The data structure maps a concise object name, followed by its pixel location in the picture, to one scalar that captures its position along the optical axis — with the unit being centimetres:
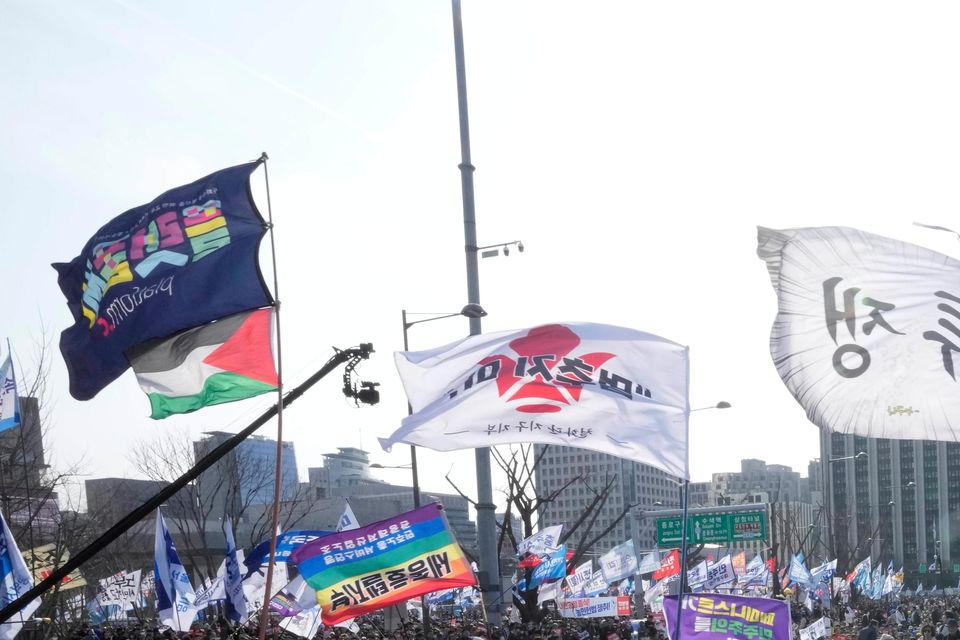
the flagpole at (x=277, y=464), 955
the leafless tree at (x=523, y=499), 3142
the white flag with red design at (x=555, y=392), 1077
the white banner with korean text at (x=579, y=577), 3753
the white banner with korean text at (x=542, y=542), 3238
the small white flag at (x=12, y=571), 1455
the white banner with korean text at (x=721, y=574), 3897
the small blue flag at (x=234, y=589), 2205
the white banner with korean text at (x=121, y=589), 3250
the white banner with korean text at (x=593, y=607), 3256
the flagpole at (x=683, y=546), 894
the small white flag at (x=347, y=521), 2498
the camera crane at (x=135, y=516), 1185
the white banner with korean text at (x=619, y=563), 3969
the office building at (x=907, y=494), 18325
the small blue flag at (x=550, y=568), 3297
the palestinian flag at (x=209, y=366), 1177
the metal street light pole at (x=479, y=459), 1445
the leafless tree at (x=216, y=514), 4328
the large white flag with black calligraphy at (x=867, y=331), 729
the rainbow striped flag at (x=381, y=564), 1444
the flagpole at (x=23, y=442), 1967
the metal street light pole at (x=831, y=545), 8825
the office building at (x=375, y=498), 10969
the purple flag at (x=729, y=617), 1402
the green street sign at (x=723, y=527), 4650
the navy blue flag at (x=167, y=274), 1185
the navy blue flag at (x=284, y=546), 2323
